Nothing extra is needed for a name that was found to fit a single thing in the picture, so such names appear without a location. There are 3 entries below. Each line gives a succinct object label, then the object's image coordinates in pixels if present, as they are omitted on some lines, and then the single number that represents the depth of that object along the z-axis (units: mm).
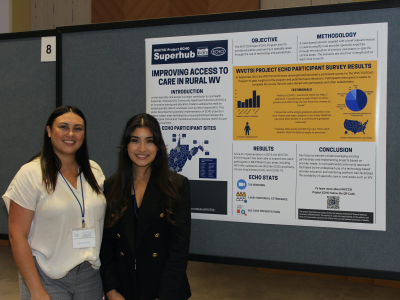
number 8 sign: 2197
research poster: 1666
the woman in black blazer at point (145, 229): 1436
